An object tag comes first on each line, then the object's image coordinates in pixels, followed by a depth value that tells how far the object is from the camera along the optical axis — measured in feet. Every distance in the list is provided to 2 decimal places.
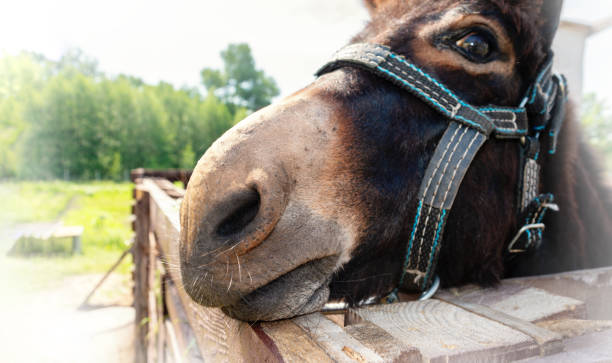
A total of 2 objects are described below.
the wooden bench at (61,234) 33.88
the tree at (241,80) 155.74
